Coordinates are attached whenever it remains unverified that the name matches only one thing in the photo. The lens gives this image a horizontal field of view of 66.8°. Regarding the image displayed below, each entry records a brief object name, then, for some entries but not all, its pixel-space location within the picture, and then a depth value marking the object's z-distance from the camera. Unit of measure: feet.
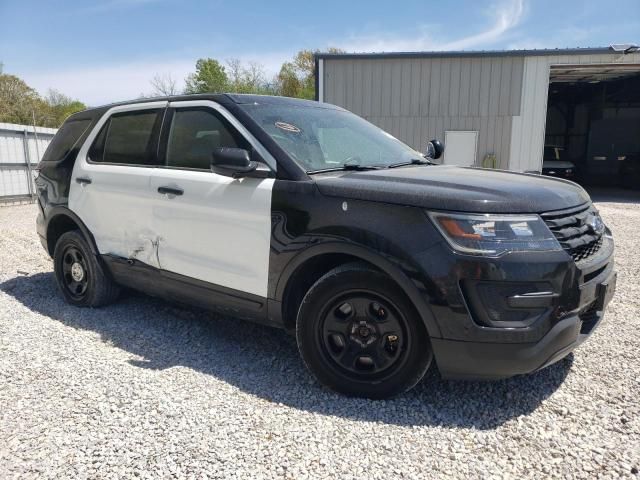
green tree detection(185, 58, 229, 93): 153.17
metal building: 47.83
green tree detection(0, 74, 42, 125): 112.16
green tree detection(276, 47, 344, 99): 156.87
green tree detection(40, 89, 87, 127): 129.18
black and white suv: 7.99
